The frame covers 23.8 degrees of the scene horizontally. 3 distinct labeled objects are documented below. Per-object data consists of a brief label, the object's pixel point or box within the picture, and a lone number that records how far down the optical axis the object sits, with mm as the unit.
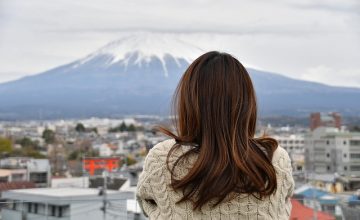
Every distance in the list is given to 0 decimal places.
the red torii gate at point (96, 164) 37688
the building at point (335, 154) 50281
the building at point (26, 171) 33406
